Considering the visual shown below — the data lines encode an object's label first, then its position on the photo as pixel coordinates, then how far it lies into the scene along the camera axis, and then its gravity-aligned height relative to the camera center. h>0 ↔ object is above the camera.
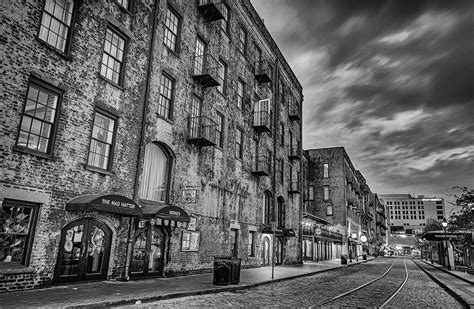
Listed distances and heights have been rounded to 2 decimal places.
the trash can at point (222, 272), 12.91 -1.40
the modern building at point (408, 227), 158.14 +7.20
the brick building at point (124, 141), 9.78 +3.21
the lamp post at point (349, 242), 53.04 -0.26
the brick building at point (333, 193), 50.66 +6.74
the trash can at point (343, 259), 34.19 -1.83
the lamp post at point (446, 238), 28.14 +0.65
